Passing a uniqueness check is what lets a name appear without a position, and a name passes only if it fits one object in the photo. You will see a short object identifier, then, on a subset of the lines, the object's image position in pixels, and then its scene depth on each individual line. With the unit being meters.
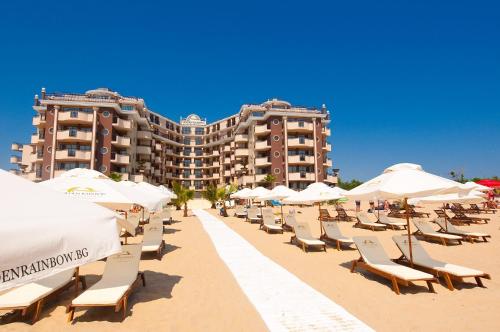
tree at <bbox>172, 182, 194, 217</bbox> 29.77
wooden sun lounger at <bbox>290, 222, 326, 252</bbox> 11.41
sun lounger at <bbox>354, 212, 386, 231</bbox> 17.10
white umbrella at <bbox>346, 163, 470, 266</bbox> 6.56
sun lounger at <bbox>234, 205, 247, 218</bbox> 27.37
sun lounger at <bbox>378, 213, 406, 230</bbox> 17.22
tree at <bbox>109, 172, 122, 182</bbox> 36.11
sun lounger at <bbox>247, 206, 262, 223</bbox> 22.66
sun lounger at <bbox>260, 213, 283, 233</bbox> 16.62
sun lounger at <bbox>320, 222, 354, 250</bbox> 11.83
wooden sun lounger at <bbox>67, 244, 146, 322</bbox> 5.16
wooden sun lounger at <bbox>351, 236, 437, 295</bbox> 6.47
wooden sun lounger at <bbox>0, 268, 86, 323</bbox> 5.04
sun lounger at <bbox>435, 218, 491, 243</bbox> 12.97
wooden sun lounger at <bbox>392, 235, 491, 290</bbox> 6.70
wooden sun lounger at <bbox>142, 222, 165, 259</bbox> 10.34
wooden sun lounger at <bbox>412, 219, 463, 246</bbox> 12.55
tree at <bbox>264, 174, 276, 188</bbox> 44.41
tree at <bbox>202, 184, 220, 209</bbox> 34.28
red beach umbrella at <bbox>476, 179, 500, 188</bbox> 27.79
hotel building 39.84
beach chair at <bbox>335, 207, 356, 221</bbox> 22.69
